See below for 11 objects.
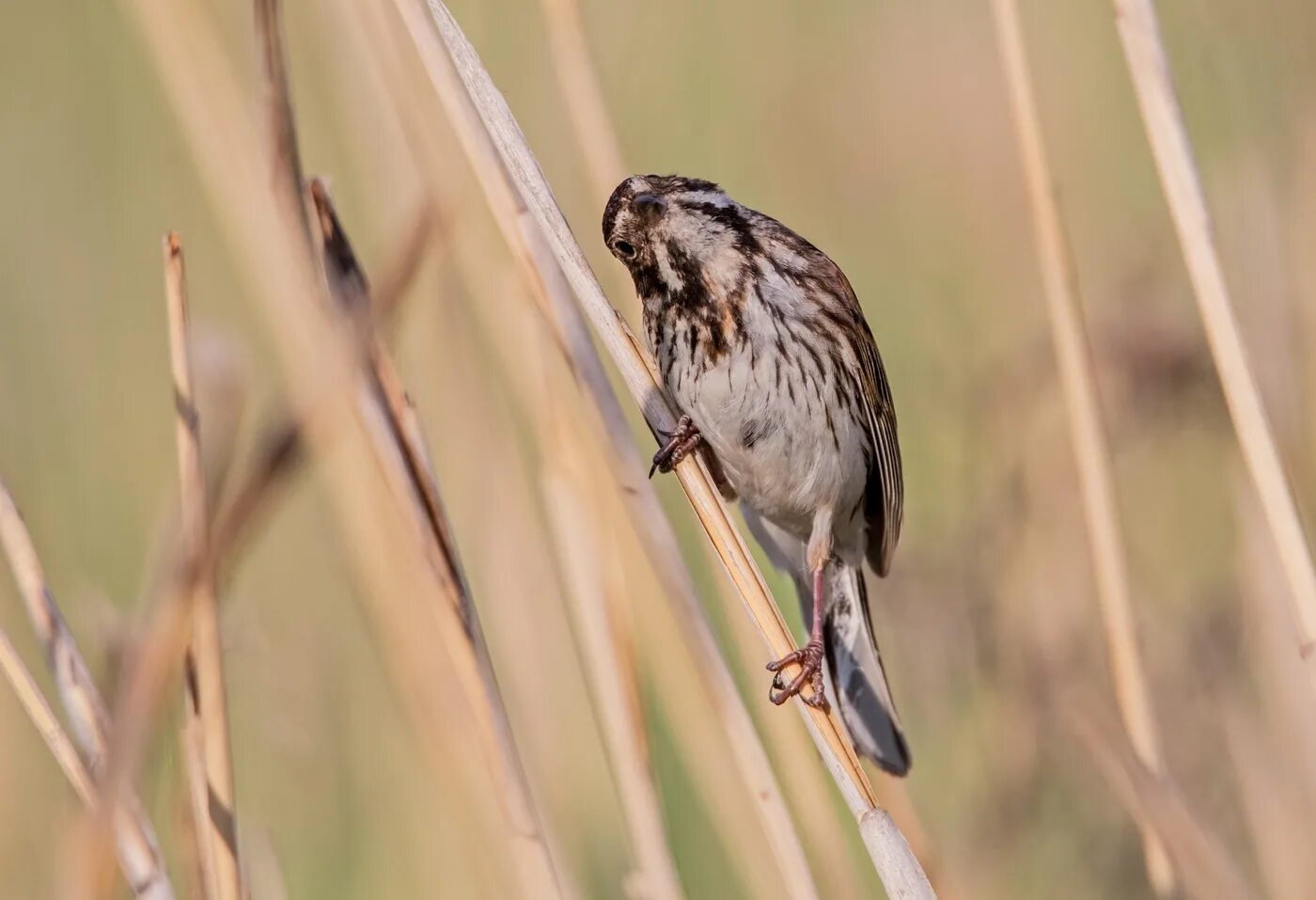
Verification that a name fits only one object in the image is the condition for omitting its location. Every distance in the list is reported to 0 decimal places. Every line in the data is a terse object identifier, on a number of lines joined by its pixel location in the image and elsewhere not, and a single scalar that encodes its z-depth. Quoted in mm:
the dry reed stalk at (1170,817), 4156
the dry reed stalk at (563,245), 3937
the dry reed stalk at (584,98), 4844
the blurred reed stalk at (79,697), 3687
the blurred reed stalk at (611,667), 4418
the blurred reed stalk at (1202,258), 4164
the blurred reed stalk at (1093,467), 4797
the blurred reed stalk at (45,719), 3705
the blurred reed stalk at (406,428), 3801
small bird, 5027
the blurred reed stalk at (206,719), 3795
